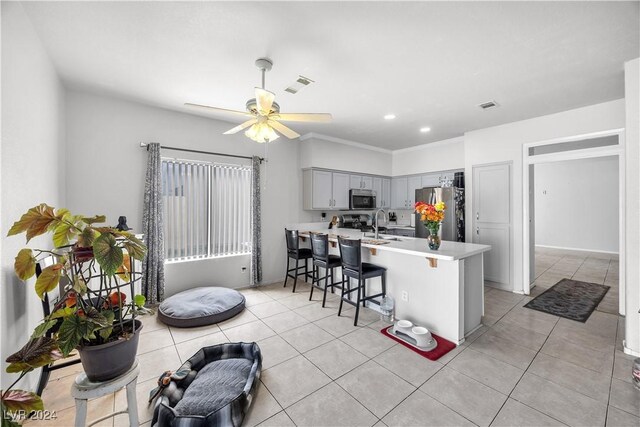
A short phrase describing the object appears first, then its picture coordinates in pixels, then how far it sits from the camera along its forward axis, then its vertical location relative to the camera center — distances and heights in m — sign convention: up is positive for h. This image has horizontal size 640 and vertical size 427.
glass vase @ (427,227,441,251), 2.72 -0.30
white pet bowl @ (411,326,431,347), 2.49 -1.23
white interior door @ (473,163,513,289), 4.23 -0.09
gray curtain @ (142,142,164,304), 3.51 -0.21
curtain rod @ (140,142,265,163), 3.54 +0.97
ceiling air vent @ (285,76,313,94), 2.80 +1.47
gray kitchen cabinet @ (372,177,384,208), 6.14 +0.55
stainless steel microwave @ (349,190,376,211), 5.61 +0.30
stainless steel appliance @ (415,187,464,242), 4.59 +0.00
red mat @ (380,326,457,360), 2.39 -1.34
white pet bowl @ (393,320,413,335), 2.67 -1.22
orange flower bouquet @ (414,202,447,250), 2.73 -0.08
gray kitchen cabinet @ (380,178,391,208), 6.36 +0.49
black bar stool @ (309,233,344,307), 3.49 -0.58
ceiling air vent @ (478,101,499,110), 3.42 +1.47
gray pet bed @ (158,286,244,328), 3.02 -1.18
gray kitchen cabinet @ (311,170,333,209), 5.00 +0.47
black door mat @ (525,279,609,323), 3.34 -1.31
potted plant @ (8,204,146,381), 1.17 -0.37
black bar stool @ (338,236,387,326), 3.00 -0.69
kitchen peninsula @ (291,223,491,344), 2.60 -0.80
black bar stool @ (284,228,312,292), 4.12 -0.63
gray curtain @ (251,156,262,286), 4.41 -0.21
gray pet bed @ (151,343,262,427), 1.57 -1.31
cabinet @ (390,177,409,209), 6.27 +0.49
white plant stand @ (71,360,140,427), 1.24 -0.87
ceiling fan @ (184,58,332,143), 2.38 +0.92
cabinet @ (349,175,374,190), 5.70 +0.71
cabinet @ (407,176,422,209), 5.95 +0.60
